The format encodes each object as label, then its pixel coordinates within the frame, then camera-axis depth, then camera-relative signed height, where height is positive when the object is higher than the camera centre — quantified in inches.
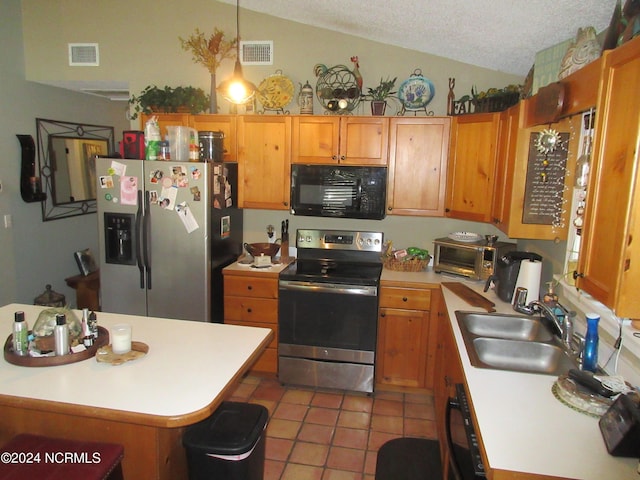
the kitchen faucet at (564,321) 77.8 -24.9
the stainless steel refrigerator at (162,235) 124.9 -17.8
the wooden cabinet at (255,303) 131.1 -37.7
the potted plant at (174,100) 136.8 +22.7
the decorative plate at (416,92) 131.0 +26.2
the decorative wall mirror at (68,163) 165.8 +2.7
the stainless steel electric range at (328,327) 124.4 -42.1
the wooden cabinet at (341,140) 130.0 +11.6
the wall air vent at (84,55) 149.6 +39.1
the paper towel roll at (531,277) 98.8 -20.6
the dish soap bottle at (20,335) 67.0 -25.1
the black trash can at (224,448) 69.4 -42.5
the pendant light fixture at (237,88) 112.0 +23.1
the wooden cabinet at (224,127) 136.8 +14.8
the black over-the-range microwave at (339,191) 130.9 -3.5
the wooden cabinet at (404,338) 125.1 -44.7
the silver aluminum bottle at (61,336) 67.3 -25.2
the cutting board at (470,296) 102.0 -27.7
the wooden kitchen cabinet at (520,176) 85.5 +1.7
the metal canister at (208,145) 128.6 +8.7
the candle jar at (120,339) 70.1 -26.4
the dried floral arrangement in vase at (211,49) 138.2 +39.5
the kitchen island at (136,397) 56.6 -29.5
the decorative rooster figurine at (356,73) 132.2 +31.5
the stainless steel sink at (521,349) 75.0 -29.6
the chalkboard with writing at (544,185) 87.7 +0.1
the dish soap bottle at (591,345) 68.0 -24.3
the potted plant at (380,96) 130.0 +24.6
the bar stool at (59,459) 55.2 -37.3
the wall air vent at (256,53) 141.5 +39.4
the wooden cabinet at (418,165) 127.6 +4.8
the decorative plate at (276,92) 138.0 +26.3
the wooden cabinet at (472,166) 116.3 +4.6
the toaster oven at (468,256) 122.9 -21.0
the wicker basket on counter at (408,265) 134.3 -25.3
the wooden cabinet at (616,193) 48.1 -0.7
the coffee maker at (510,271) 104.0 -20.5
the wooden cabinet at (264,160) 134.9 +5.0
